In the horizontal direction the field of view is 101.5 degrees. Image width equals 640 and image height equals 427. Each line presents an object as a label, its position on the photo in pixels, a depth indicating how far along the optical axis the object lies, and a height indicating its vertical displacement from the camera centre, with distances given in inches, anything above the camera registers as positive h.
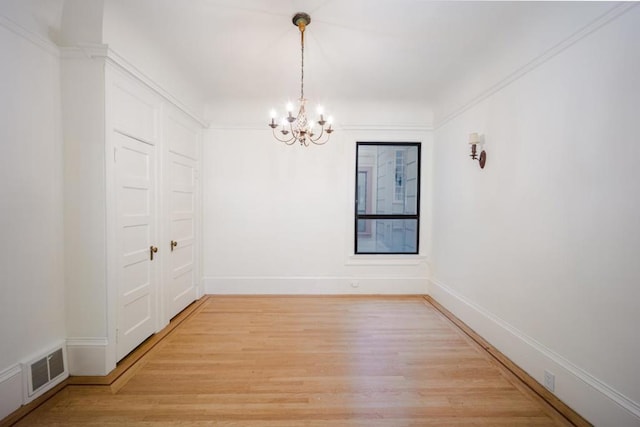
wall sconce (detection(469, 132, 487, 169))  108.0 +23.3
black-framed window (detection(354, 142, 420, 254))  162.2 +3.8
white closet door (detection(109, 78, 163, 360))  87.6 -4.4
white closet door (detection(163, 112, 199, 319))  117.9 -4.8
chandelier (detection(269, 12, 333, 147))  84.5 +32.3
